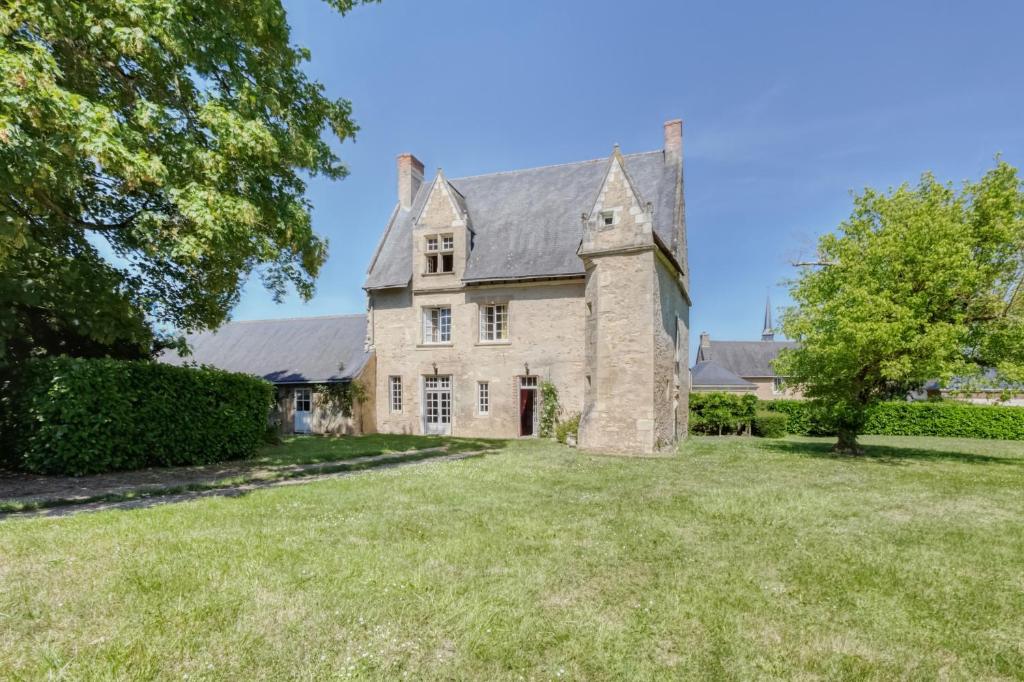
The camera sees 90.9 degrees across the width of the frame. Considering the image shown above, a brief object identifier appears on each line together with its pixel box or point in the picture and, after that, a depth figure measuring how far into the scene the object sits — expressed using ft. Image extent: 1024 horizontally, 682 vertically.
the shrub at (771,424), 80.89
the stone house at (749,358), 155.53
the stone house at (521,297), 53.52
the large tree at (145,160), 24.31
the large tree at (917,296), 45.29
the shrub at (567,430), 59.87
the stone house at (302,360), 74.74
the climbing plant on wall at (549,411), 64.69
